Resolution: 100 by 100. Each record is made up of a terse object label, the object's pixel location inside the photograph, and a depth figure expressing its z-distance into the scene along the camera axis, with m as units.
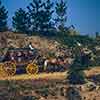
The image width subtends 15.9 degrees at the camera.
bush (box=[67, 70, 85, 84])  25.63
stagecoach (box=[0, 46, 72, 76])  29.58
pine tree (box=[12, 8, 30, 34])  48.26
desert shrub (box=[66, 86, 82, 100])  22.17
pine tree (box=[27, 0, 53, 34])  48.81
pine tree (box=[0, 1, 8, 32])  48.34
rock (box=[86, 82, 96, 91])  24.12
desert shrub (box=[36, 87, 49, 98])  22.21
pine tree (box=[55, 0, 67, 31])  50.25
